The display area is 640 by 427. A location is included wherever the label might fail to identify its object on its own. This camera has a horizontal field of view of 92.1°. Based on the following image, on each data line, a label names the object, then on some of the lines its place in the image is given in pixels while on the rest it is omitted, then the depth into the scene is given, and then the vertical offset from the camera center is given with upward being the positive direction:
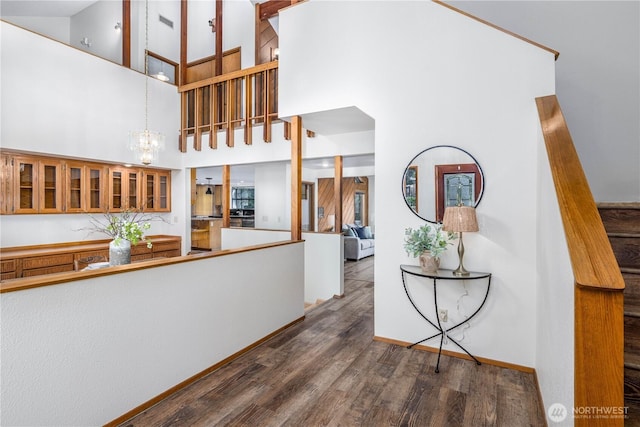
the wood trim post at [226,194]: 5.62 +0.21
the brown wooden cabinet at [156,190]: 5.69 +0.28
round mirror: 2.73 +0.24
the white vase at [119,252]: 2.56 -0.39
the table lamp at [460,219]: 2.47 -0.10
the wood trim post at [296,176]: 3.72 +0.37
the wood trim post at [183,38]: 6.46 +3.53
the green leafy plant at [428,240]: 2.70 -0.30
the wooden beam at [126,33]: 5.58 +3.15
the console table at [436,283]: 2.56 -0.68
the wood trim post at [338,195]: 4.81 +0.18
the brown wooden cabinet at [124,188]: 5.20 +0.29
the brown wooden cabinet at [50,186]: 4.35 +0.27
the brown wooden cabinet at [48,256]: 3.85 -0.72
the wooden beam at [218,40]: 6.07 +3.24
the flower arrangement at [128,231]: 2.66 -0.23
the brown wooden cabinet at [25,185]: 4.11 +0.27
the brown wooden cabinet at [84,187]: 4.64 +0.27
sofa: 7.74 -0.93
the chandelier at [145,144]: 4.06 +0.82
